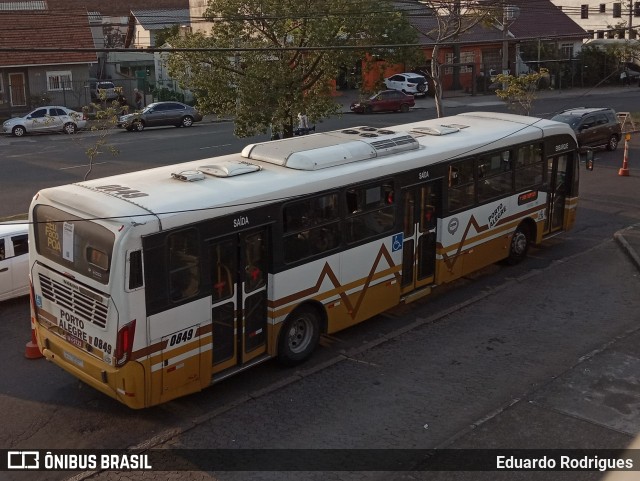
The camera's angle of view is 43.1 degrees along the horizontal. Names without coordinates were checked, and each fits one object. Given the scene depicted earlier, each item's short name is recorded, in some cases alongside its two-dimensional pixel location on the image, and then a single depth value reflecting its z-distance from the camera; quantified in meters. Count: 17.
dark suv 29.86
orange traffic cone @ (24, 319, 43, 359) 12.52
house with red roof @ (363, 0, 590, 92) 56.78
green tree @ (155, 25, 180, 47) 53.08
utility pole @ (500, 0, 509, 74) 42.42
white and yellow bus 9.87
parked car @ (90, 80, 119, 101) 49.38
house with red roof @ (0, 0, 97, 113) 44.94
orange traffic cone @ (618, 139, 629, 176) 26.23
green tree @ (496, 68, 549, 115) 28.64
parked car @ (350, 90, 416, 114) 46.53
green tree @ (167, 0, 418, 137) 21.00
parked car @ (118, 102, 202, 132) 40.97
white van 14.66
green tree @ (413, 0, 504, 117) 30.28
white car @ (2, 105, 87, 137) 39.53
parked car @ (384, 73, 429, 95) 53.75
